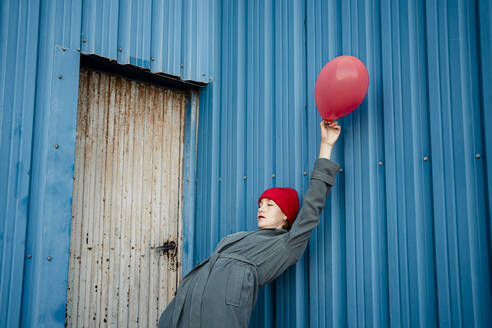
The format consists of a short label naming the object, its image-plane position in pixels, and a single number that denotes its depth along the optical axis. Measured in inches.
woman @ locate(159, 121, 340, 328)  73.4
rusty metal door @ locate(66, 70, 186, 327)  103.8
